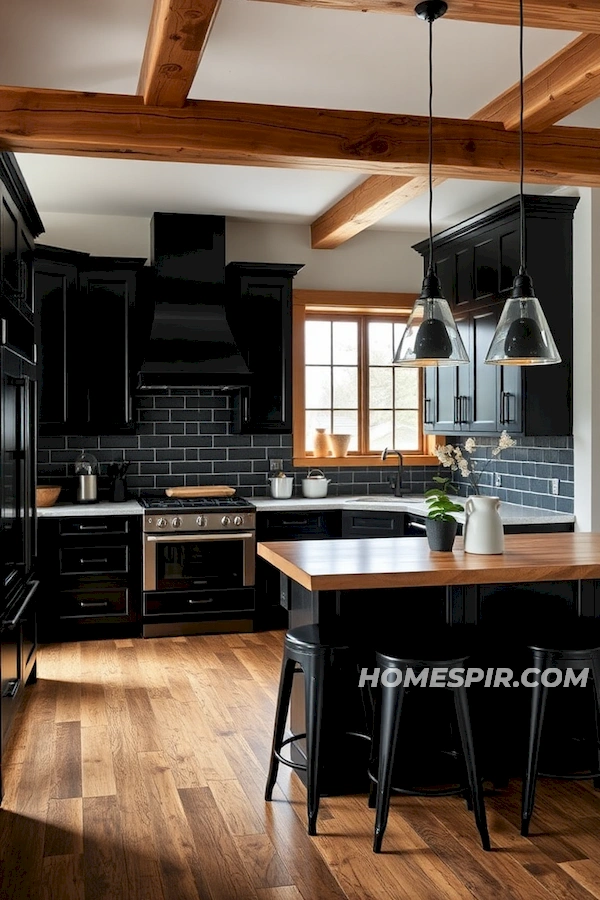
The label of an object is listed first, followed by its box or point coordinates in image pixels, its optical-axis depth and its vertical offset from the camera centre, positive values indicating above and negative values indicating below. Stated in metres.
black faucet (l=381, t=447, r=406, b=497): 7.04 -0.27
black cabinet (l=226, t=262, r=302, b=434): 6.67 +0.79
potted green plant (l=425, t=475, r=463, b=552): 3.74 -0.31
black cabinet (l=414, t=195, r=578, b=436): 5.39 +0.86
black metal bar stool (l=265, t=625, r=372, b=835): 3.23 -0.86
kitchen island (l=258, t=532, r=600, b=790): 3.35 -0.56
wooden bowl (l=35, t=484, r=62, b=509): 6.21 -0.32
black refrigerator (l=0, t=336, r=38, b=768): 3.86 -0.38
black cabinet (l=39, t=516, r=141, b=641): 6.07 -0.85
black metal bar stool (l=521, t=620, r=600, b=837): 3.22 -0.78
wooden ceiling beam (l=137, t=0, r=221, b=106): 3.00 +1.42
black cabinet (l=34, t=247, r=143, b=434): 6.29 +0.74
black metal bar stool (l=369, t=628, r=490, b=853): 3.08 -0.92
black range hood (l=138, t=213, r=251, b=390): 6.38 +0.94
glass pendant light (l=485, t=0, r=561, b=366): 3.35 +0.42
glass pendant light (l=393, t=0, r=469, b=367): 3.46 +0.43
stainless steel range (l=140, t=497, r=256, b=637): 6.18 -0.81
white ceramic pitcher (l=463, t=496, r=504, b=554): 3.70 -0.32
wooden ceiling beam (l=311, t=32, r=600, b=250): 3.62 +1.48
